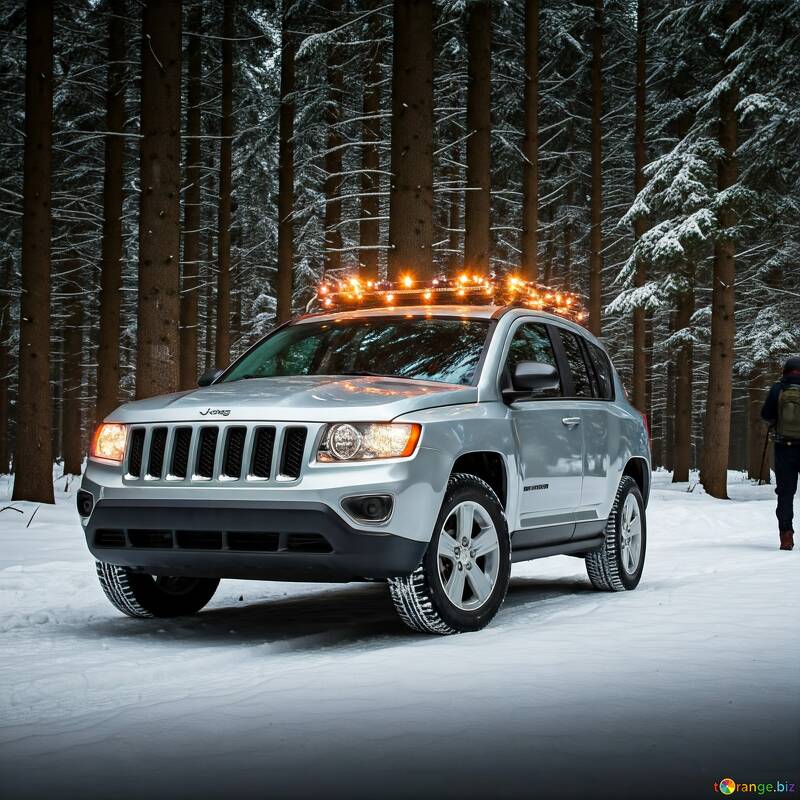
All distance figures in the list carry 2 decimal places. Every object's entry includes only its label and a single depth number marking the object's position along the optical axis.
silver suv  5.96
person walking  12.33
